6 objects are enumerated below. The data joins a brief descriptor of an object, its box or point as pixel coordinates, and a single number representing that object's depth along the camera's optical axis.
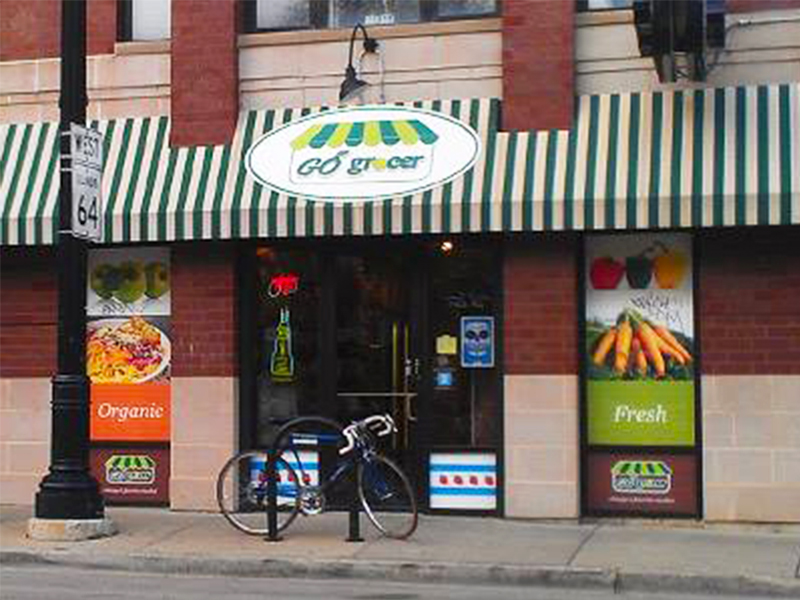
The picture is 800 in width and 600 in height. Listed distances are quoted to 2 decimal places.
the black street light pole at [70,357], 10.43
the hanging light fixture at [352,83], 11.70
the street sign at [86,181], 10.56
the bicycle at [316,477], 10.32
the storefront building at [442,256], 10.88
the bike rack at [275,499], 10.18
